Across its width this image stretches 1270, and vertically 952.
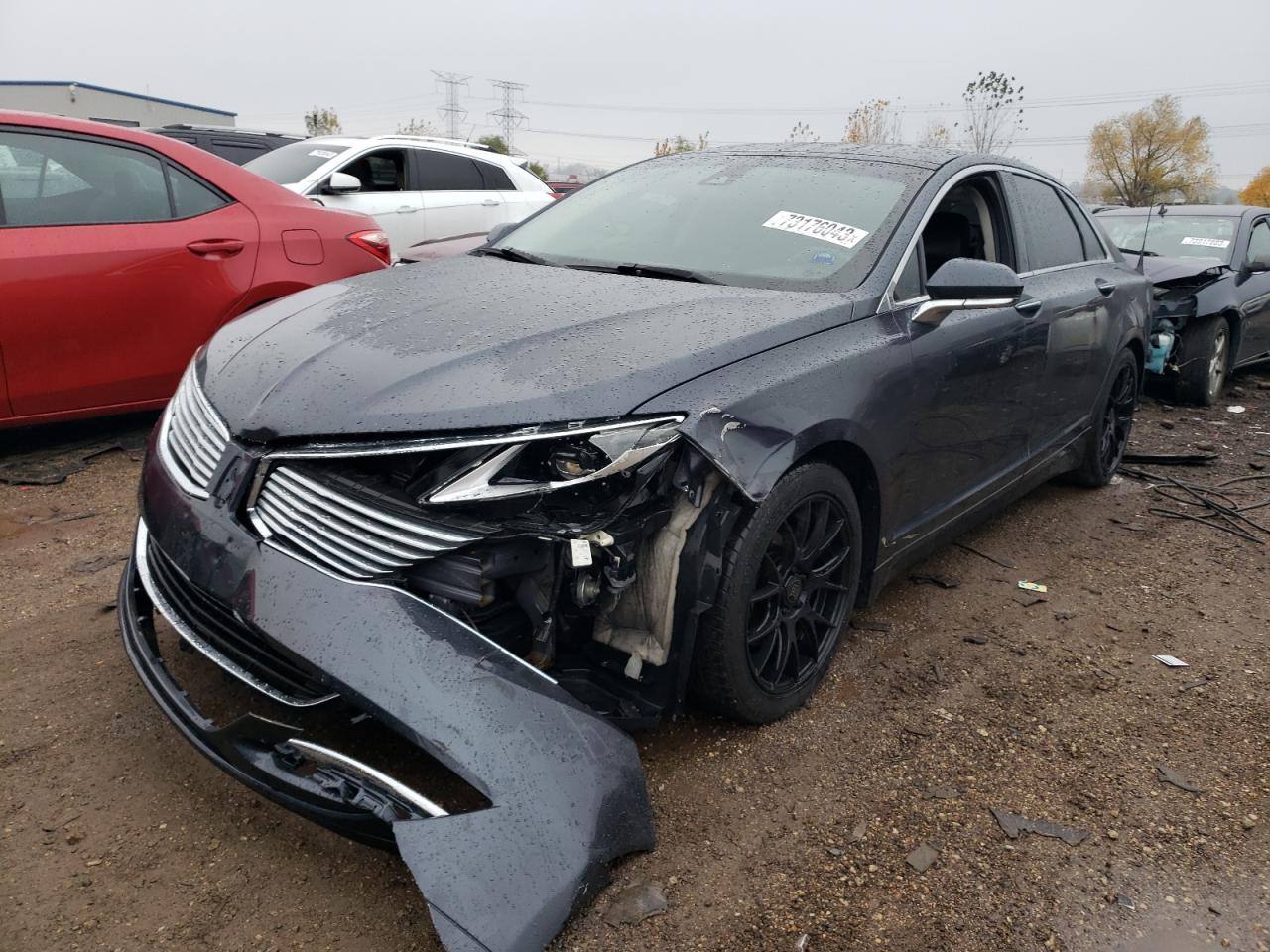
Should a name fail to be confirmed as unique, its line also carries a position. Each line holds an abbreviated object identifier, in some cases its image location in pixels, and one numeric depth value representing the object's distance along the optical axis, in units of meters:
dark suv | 10.77
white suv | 7.61
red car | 3.95
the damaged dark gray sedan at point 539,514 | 1.83
